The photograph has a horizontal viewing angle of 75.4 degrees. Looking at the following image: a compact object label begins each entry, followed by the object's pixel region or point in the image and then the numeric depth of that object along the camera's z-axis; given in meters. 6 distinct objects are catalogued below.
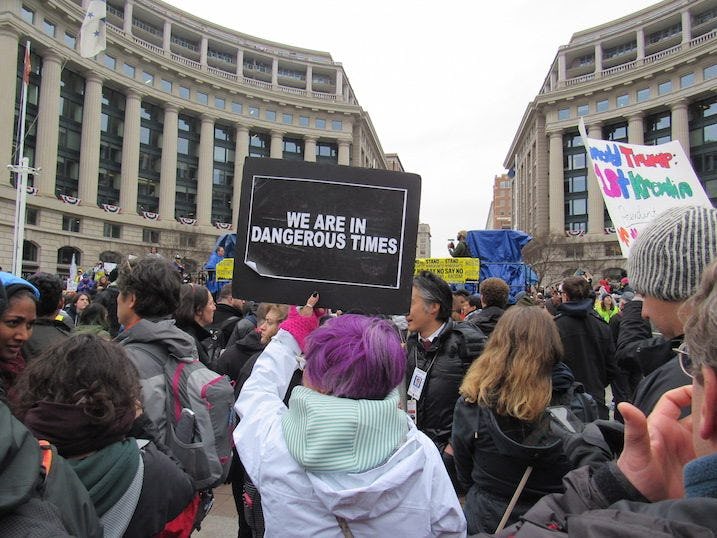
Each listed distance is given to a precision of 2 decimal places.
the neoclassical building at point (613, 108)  50.06
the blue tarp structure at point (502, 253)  11.77
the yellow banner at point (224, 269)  11.93
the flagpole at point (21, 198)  19.98
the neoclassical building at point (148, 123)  39.25
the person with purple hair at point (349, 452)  1.44
